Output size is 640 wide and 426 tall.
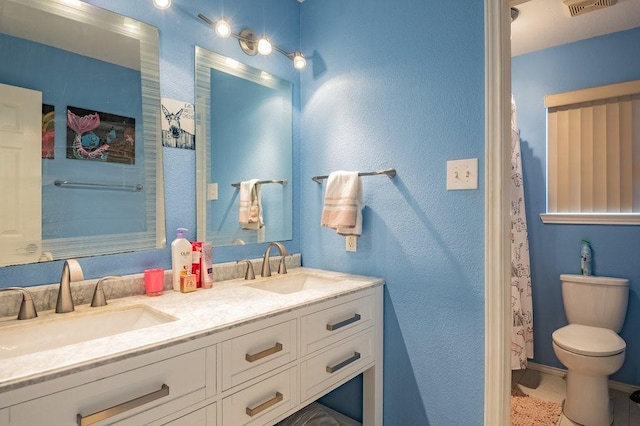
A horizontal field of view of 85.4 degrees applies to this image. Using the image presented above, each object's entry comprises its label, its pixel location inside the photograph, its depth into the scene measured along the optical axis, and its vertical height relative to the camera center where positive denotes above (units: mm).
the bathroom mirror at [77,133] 1104 +292
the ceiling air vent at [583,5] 1945 +1185
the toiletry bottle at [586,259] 2377 -322
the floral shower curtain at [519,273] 2378 -430
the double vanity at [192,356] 731 -375
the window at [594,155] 2332 +401
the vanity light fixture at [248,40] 1576 +870
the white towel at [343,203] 1648 +51
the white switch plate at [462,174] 1418 +164
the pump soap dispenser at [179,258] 1399 -176
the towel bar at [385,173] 1637 +196
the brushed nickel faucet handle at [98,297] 1161 -275
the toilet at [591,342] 1934 -760
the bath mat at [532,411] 1973 -1195
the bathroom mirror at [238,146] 1597 +352
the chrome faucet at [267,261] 1673 -233
